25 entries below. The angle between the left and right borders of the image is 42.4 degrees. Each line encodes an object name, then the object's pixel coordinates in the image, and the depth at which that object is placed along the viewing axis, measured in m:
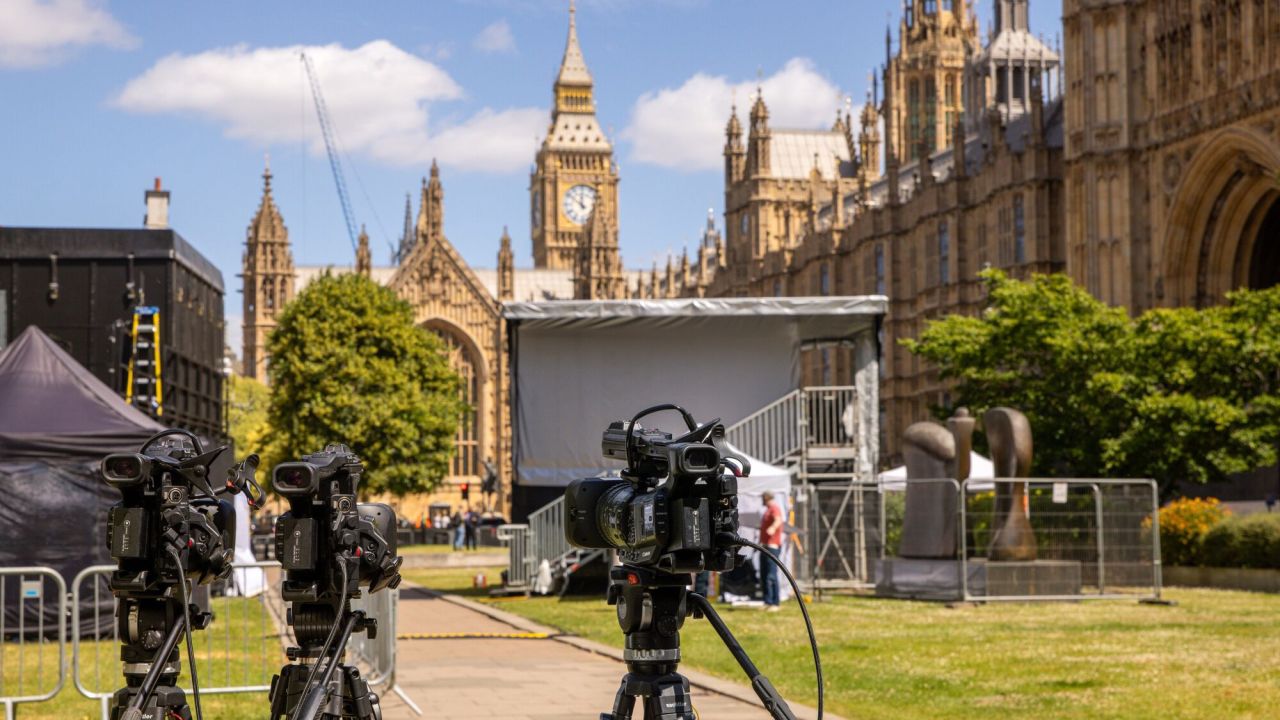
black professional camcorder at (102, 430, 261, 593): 7.19
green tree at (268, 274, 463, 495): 56.22
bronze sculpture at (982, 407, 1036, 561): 23.00
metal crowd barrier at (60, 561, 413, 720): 12.34
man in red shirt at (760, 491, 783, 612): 21.02
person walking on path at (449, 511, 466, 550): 58.49
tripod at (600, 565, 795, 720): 5.75
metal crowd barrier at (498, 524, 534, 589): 26.42
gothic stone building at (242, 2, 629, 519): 106.94
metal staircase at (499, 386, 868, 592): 25.50
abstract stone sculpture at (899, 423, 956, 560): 23.22
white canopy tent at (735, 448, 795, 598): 23.39
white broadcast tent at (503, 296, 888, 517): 26.14
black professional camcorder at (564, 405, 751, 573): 5.57
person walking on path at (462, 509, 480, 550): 62.32
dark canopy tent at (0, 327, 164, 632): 17.91
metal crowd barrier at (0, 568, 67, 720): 11.19
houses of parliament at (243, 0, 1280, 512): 45.22
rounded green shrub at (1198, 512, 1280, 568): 25.39
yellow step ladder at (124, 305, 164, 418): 24.31
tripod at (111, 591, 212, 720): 7.16
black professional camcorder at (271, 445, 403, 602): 6.48
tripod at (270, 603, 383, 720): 6.11
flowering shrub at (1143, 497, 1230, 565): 27.45
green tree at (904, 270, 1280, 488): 34.16
